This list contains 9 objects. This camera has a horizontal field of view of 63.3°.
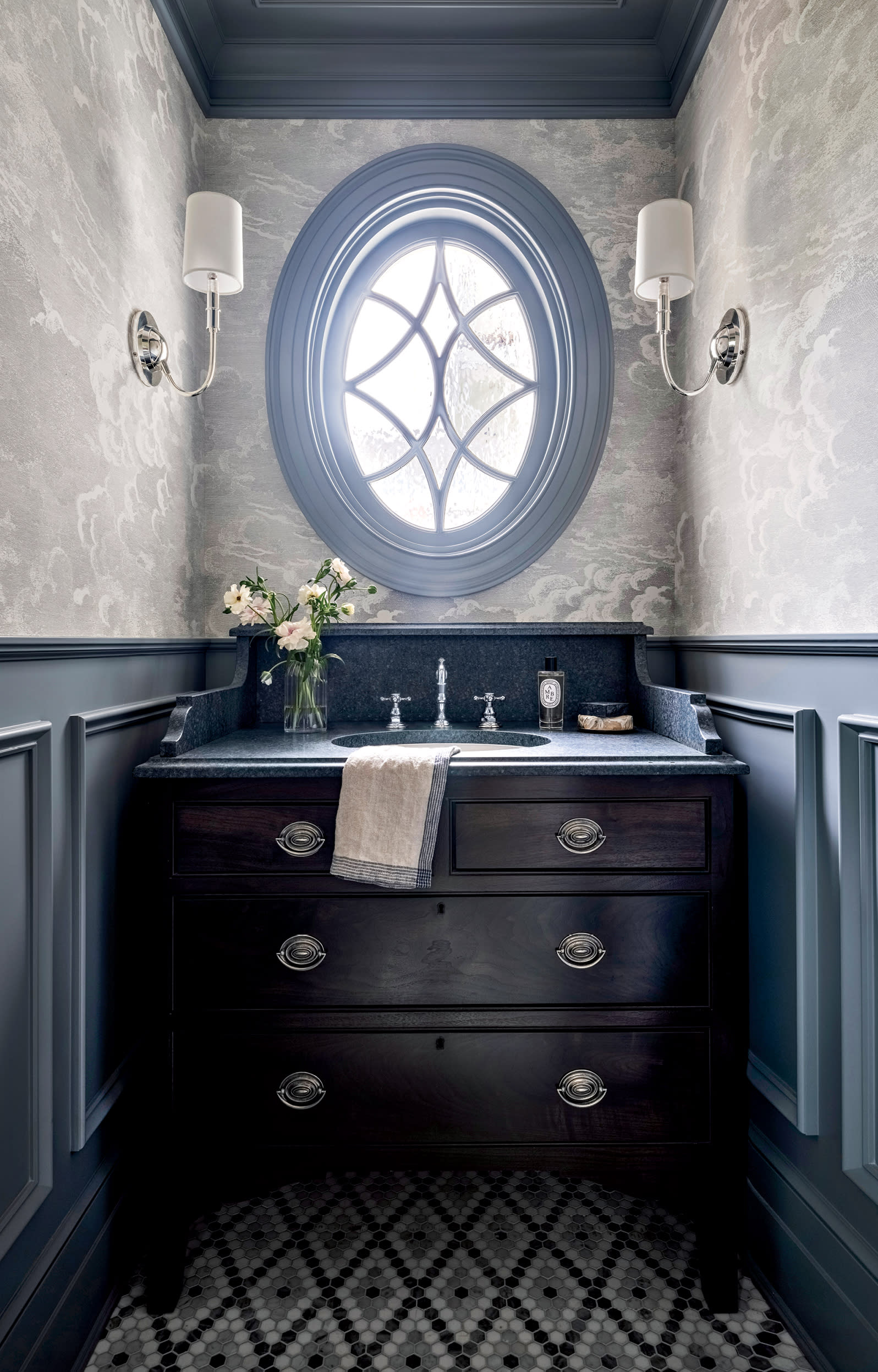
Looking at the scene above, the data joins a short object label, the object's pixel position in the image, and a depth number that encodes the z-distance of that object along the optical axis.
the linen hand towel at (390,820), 1.23
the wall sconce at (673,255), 1.60
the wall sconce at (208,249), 1.56
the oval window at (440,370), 1.93
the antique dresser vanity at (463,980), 1.27
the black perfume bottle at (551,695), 1.74
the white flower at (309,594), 1.68
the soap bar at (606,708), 1.78
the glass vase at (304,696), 1.72
